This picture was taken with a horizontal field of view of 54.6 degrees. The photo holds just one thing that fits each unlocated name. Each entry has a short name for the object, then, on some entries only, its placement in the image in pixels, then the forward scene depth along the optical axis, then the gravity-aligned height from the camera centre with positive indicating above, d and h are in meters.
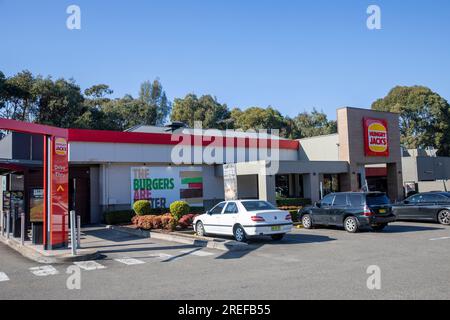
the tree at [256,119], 60.12 +9.20
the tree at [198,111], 61.91 +10.73
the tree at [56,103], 44.19 +8.87
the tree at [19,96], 42.44 +9.22
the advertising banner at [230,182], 20.39 +0.15
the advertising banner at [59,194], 13.48 -0.16
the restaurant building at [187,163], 21.33 +1.28
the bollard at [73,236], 12.07 -1.32
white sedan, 13.81 -1.16
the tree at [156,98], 69.12 +14.46
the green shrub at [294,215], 22.06 -1.58
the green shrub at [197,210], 24.65 -1.37
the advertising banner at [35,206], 17.27 -0.67
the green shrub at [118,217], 21.92 -1.48
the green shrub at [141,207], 20.64 -0.97
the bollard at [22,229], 14.67 -1.35
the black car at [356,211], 16.44 -1.10
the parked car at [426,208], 18.95 -1.20
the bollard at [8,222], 17.19 -1.29
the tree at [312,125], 69.56 +9.78
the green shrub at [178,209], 18.75 -0.99
